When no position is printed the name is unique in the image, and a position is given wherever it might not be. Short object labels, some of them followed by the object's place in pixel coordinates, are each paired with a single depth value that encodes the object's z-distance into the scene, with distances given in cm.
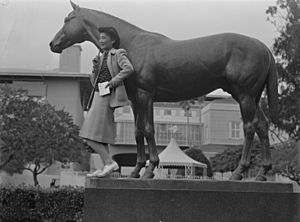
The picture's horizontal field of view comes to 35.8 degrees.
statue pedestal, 594
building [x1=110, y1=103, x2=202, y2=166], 4809
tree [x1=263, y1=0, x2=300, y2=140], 2377
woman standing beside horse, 640
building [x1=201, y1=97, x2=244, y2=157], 4753
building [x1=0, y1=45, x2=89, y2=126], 4222
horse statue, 655
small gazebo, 2488
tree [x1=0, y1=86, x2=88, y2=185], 2847
